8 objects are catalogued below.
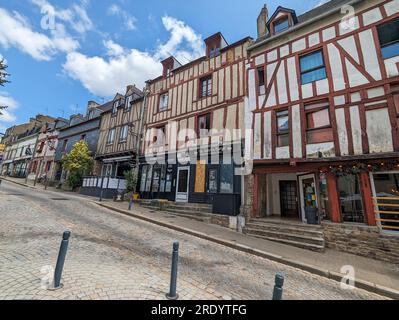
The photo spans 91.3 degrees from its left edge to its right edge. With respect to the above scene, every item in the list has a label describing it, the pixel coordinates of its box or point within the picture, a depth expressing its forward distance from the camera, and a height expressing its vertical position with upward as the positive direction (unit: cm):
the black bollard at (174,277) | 302 -127
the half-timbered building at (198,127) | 1099 +444
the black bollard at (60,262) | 296 -108
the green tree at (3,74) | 874 +512
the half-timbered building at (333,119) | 671 +338
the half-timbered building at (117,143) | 1506 +434
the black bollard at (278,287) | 244 -108
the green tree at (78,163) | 1705 +254
